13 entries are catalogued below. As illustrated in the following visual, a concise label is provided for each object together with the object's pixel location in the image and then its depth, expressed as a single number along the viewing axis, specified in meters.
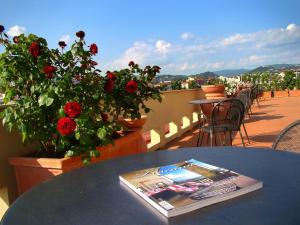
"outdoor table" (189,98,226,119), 6.60
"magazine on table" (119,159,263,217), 0.66
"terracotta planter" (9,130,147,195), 1.94
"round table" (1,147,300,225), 0.61
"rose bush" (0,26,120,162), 1.97
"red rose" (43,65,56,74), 1.95
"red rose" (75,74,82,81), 2.29
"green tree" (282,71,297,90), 17.86
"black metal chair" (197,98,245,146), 3.71
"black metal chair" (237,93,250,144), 5.26
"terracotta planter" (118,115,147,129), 3.05
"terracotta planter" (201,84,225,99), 7.45
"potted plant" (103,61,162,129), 2.49
